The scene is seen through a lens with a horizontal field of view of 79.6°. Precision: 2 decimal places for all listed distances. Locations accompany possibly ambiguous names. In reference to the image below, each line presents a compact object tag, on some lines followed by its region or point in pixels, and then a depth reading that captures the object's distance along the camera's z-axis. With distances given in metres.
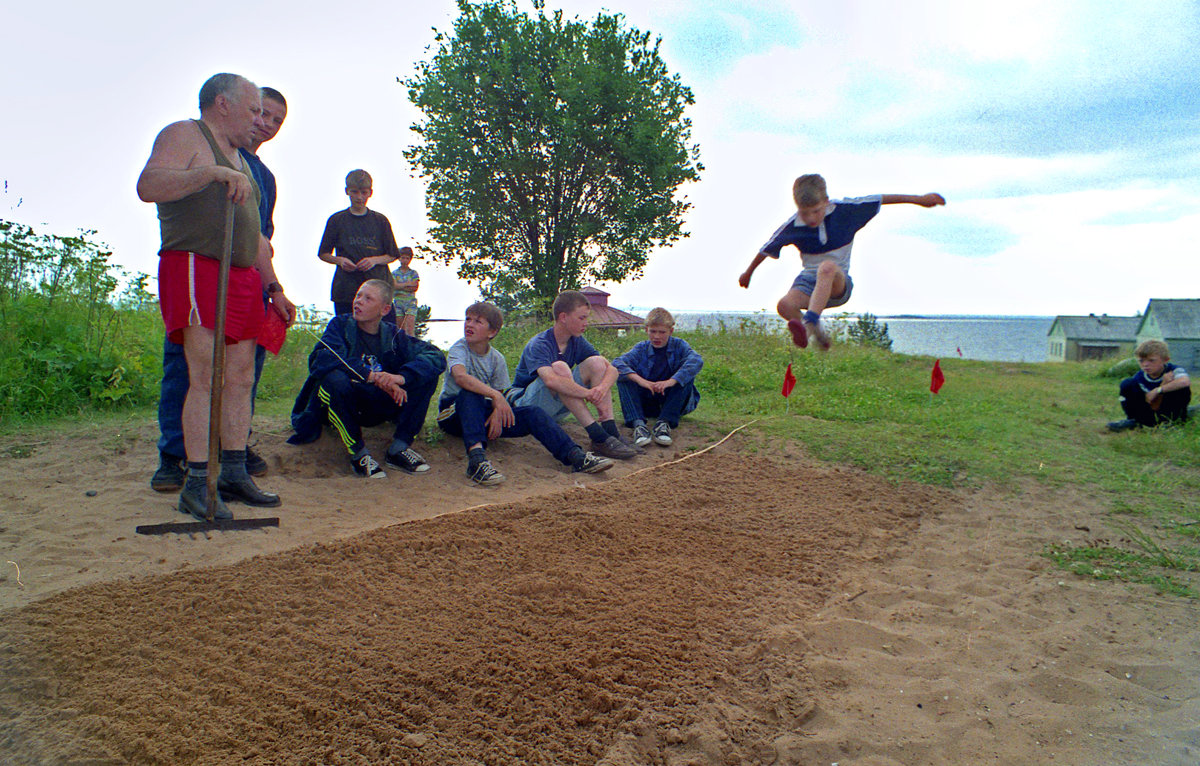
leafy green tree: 15.81
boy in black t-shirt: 5.04
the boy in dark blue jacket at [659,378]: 5.61
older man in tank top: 2.86
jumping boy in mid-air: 3.21
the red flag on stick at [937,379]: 4.52
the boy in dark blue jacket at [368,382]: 4.21
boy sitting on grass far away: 6.45
